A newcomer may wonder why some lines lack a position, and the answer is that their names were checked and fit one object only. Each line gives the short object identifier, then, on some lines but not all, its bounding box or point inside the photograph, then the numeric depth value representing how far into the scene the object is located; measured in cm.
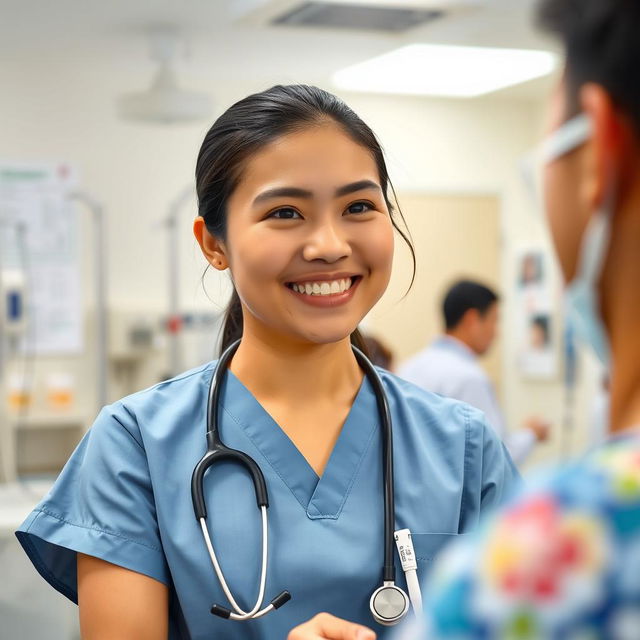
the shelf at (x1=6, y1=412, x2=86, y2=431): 439
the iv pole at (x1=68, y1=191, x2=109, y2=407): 354
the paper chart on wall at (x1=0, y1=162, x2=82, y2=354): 448
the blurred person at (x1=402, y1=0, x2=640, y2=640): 46
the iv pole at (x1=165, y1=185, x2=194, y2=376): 374
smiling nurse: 110
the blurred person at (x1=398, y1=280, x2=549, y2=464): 331
